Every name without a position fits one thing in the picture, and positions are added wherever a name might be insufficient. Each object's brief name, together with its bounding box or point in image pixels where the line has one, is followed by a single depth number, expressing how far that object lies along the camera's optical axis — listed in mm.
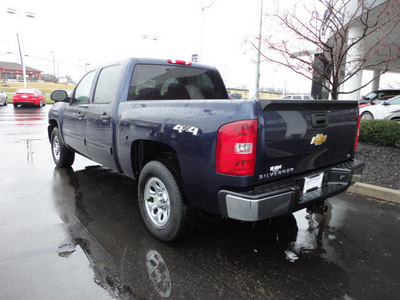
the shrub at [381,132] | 7117
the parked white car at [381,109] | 10828
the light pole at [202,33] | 13008
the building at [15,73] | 80938
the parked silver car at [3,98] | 22875
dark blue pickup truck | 2287
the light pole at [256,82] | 7594
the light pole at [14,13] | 22609
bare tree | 5688
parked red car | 22125
